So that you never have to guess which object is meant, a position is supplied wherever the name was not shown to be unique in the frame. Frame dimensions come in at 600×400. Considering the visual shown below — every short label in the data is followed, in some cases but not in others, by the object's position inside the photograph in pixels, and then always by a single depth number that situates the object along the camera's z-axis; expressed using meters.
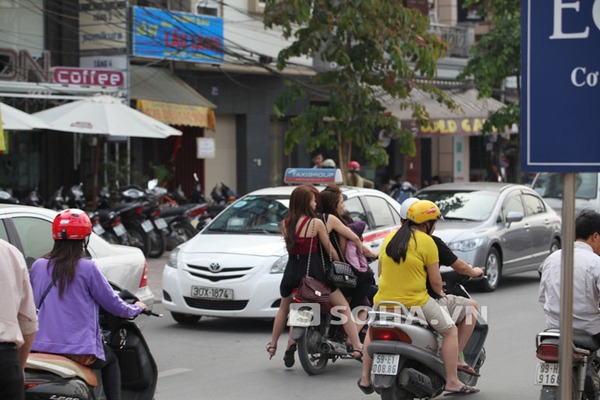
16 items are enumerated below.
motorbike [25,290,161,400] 11.52
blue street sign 7.82
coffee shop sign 38.84
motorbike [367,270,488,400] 14.58
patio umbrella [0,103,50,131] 33.31
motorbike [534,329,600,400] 12.64
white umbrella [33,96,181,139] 36.12
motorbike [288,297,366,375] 18.30
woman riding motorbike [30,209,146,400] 12.11
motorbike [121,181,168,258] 36.00
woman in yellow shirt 14.88
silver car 29.19
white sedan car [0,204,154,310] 16.16
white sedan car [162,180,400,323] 22.16
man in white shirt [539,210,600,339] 12.95
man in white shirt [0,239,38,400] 9.34
